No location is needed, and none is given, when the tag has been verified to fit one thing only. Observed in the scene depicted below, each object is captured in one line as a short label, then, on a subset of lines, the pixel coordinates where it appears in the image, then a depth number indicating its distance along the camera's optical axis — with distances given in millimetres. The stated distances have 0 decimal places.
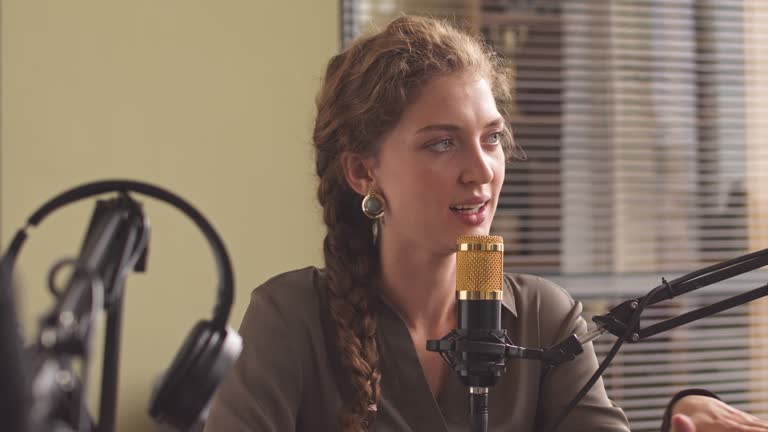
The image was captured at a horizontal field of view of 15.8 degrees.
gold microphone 2694
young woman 3062
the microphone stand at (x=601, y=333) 2600
